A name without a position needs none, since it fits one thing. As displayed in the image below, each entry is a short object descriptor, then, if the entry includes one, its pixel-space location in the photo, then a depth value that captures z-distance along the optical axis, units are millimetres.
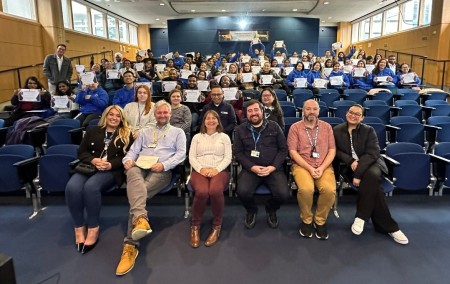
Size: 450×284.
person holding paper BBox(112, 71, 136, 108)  4793
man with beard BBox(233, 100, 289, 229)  2765
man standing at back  6266
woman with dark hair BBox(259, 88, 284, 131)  3590
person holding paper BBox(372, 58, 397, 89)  6566
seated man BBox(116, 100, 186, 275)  2336
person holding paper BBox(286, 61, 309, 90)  6875
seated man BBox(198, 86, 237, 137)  4043
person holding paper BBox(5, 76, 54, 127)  4867
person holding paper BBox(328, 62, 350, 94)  6605
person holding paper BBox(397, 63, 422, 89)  6715
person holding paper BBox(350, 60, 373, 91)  6863
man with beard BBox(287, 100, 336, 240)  2666
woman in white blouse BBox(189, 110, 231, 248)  2627
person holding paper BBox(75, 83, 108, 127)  4836
